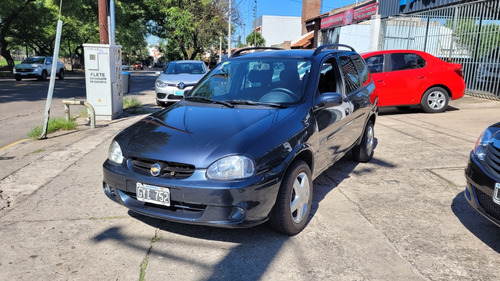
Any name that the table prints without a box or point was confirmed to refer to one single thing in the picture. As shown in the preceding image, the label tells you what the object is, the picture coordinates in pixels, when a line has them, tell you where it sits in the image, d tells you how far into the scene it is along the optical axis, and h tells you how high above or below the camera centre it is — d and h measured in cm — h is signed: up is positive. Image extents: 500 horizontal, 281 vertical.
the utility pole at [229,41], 3135 +262
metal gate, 1205 +146
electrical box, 923 -23
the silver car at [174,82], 1134 -34
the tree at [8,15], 2459 +358
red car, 952 +0
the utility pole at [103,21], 982 +121
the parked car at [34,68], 2341 -10
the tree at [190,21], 3147 +420
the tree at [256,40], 6175 +553
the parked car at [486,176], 299 -77
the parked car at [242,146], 292 -61
